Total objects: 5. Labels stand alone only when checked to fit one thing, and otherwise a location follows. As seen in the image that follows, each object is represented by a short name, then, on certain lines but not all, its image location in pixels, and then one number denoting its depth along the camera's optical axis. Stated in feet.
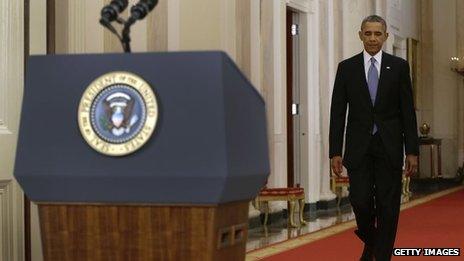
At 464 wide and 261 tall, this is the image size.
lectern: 7.47
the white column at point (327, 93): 41.70
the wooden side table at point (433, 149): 62.03
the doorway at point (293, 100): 39.47
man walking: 16.37
